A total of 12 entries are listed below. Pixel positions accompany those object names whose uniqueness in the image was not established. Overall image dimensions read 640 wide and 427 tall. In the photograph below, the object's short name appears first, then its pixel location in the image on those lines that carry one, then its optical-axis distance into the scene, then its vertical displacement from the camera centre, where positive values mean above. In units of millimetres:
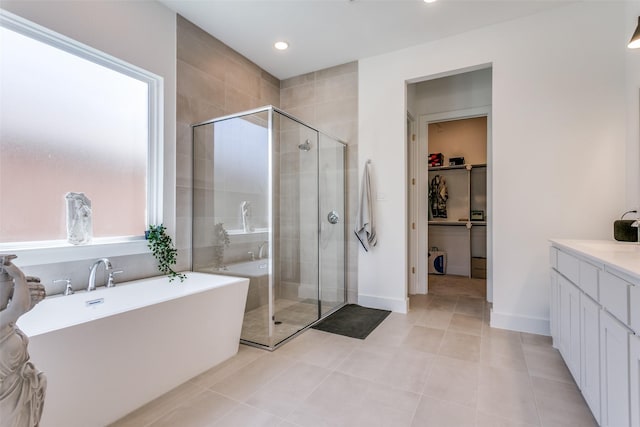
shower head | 3213 +724
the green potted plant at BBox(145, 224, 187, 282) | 2500 -306
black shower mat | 2834 -1120
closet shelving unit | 5262 +39
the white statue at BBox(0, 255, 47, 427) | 953 -468
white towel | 3414 -64
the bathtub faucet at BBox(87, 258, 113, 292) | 2092 -400
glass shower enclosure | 2635 -16
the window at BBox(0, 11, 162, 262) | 1889 +552
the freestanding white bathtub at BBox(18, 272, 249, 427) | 1391 -722
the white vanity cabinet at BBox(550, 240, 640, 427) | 1160 -550
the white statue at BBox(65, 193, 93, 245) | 2105 -41
